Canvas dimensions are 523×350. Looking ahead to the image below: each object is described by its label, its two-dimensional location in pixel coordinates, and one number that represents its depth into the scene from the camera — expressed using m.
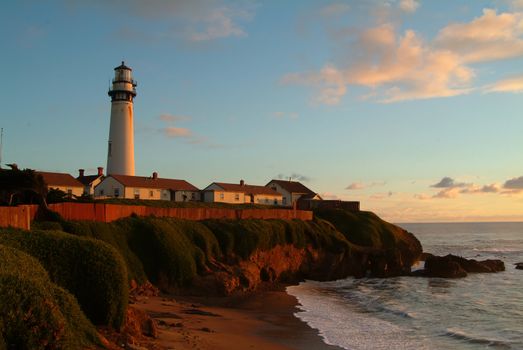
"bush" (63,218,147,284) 22.26
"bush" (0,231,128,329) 12.91
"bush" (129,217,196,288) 25.02
